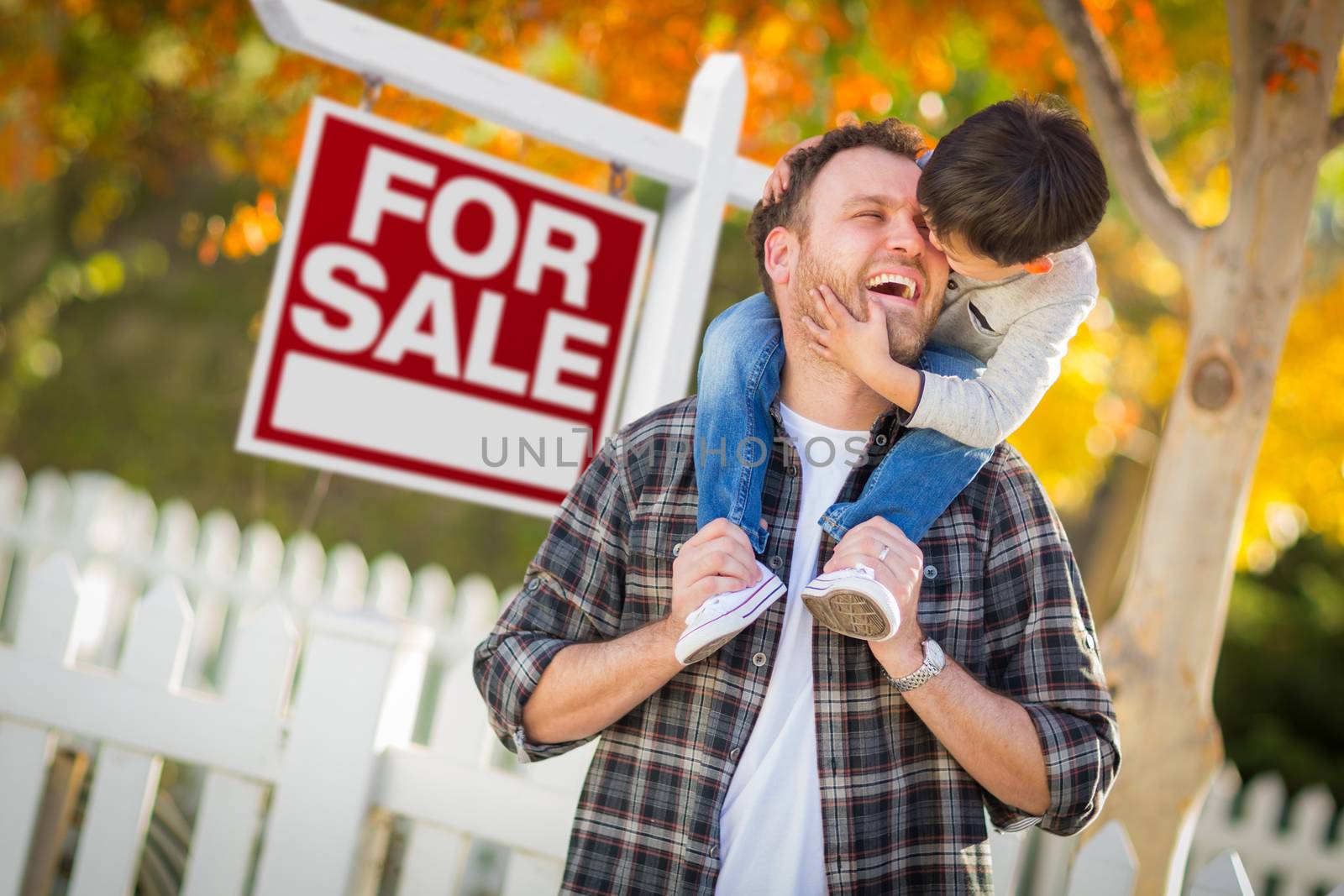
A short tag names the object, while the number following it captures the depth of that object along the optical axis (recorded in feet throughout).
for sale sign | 9.02
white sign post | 8.95
